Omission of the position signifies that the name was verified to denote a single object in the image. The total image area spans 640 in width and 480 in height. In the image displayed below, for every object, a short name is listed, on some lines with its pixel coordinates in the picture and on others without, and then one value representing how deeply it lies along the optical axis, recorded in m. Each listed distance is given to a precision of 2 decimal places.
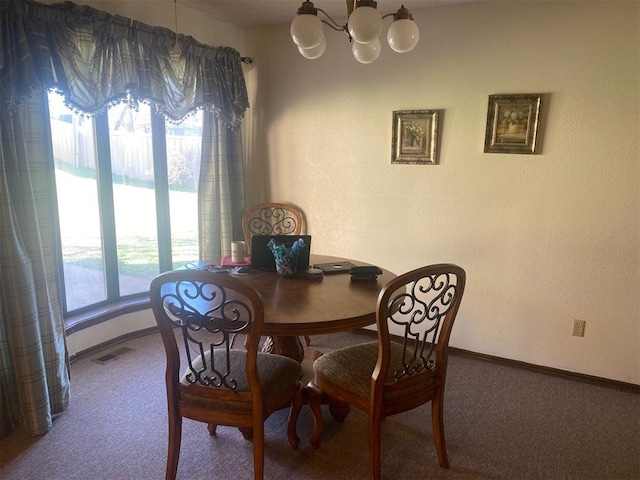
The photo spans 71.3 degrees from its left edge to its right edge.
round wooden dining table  1.68
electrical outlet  2.71
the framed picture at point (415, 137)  2.94
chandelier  1.67
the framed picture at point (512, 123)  2.64
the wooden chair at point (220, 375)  1.56
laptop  2.32
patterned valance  2.08
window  2.78
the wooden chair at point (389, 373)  1.67
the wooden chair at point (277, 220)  3.48
